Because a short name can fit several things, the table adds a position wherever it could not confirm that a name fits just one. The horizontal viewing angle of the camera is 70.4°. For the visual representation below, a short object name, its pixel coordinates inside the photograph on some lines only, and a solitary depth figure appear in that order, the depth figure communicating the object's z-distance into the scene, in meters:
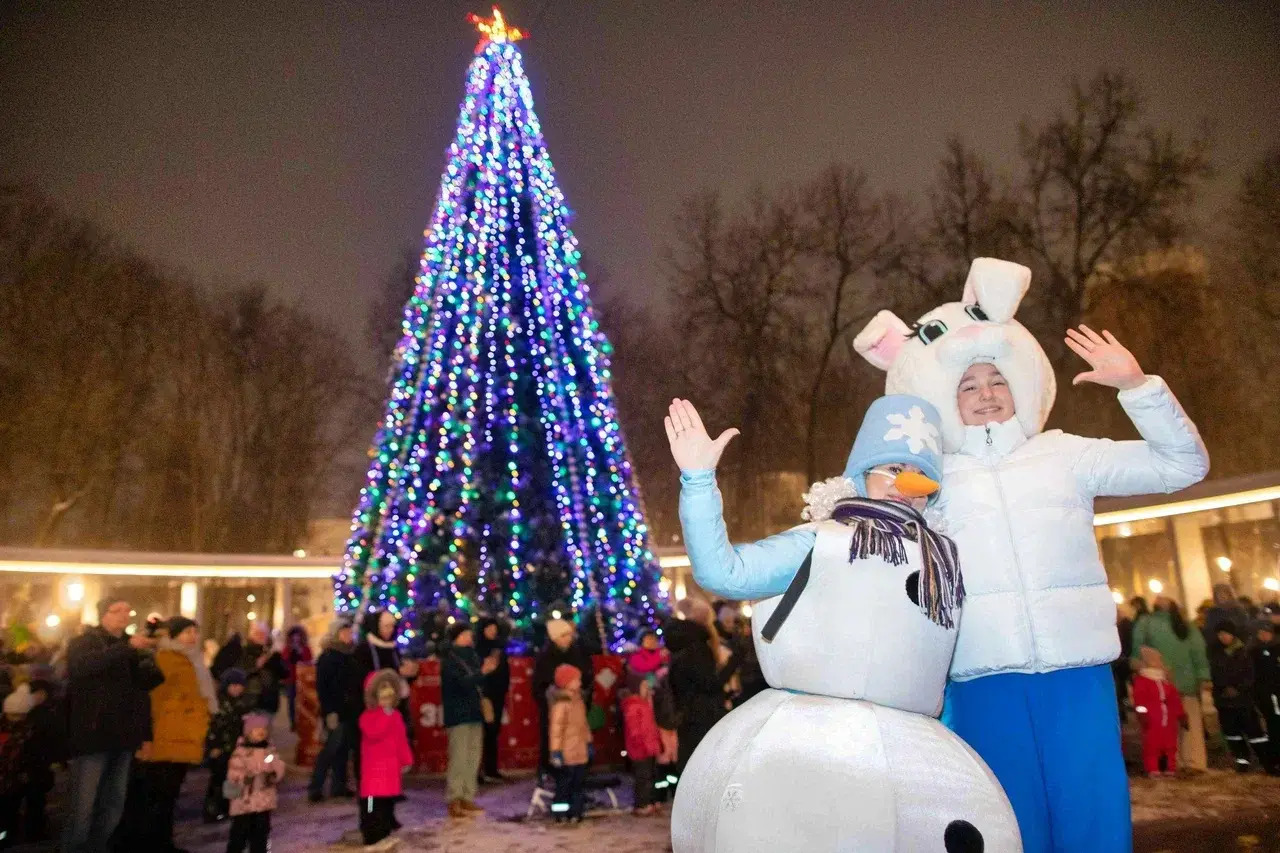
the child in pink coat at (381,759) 7.04
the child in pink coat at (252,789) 6.34
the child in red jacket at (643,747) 8.10
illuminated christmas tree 12.33
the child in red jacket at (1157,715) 8.98
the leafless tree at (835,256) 23.56
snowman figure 2.16
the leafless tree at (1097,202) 20.09
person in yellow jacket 6.88
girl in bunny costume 2.89
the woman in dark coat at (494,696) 10.24
